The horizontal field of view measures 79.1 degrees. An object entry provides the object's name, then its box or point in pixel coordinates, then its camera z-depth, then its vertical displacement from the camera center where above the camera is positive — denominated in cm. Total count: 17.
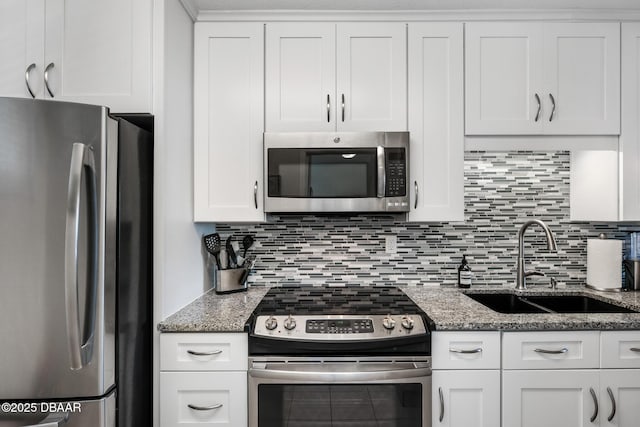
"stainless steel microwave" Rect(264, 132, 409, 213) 201 +21
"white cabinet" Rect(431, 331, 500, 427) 166 -70
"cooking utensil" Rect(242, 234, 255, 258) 232 -19
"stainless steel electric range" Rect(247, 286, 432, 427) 162 -69
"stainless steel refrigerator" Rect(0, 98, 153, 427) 127 -18
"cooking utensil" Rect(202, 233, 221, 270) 213 -19
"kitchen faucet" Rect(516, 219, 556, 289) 220 -29
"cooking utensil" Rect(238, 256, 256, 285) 225 -34
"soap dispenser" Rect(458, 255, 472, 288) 233 -38
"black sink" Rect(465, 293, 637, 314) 220 -52
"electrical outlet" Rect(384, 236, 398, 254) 241 -21
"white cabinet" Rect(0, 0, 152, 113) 168 +69
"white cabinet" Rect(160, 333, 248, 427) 165 -71
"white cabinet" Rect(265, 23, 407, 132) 207 +71
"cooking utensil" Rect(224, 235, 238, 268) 221 -25
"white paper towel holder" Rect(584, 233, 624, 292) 220 -43
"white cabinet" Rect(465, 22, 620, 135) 207 +70
